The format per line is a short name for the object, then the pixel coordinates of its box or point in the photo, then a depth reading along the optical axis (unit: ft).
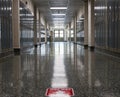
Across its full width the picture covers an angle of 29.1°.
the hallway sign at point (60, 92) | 14.21
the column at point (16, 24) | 63.05
